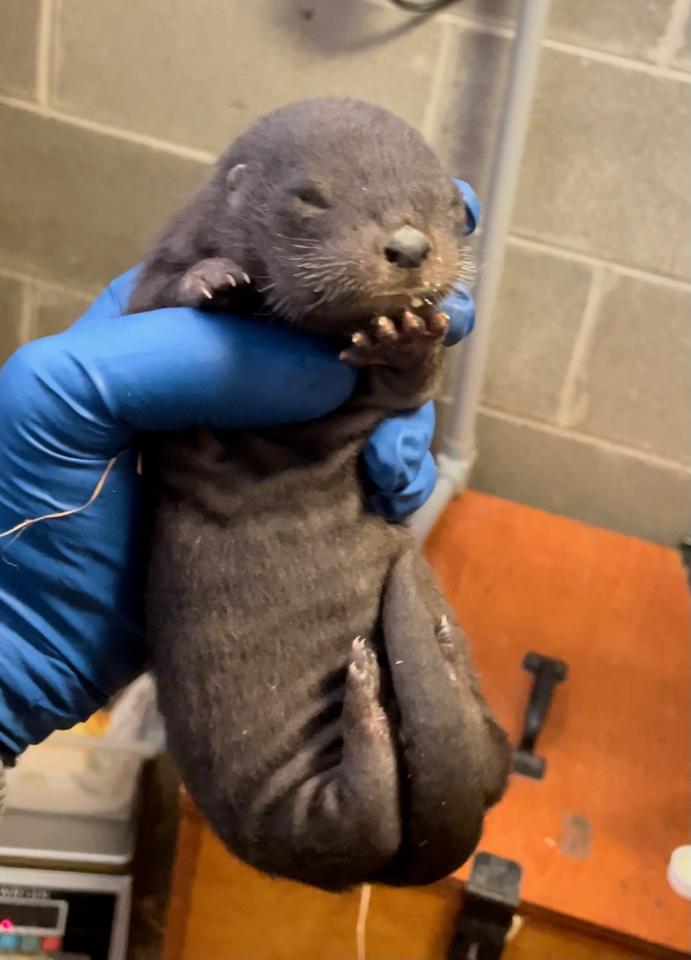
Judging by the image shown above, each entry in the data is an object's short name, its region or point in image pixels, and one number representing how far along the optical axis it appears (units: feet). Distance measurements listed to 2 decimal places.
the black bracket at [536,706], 3.39
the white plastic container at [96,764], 4.08
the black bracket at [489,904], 2.99
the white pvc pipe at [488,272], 3.82
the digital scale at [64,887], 4.10
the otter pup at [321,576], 1.99
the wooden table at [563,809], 3.05
